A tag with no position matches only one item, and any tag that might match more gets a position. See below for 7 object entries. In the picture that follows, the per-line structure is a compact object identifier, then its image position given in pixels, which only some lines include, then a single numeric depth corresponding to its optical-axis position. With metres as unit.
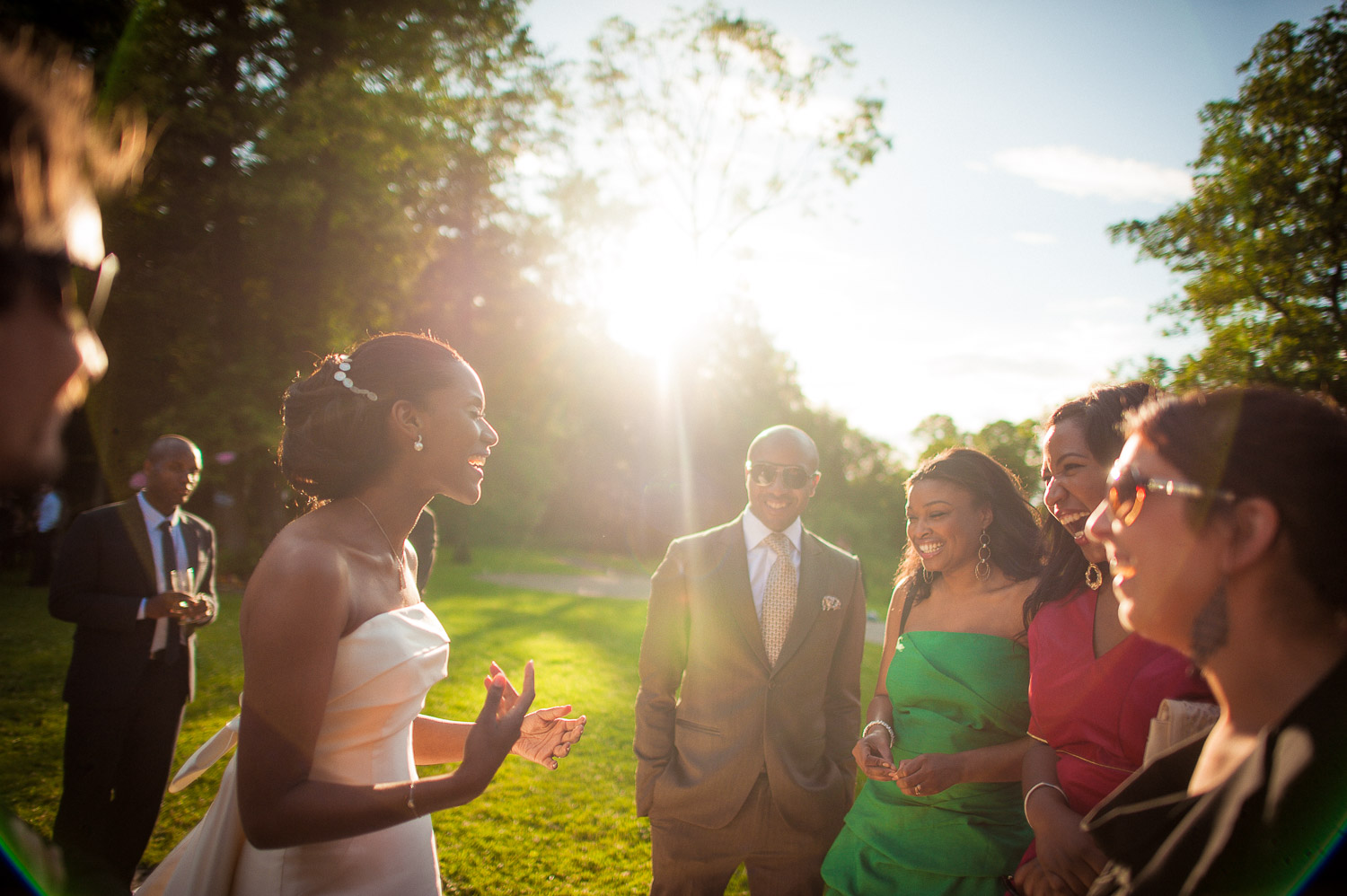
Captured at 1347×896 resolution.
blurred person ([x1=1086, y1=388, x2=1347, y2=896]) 1.28
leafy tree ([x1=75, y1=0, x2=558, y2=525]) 16.52
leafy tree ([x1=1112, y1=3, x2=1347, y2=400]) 15.35
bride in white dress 1.95
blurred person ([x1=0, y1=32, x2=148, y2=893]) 1.13
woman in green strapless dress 3.04
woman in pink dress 2.43
